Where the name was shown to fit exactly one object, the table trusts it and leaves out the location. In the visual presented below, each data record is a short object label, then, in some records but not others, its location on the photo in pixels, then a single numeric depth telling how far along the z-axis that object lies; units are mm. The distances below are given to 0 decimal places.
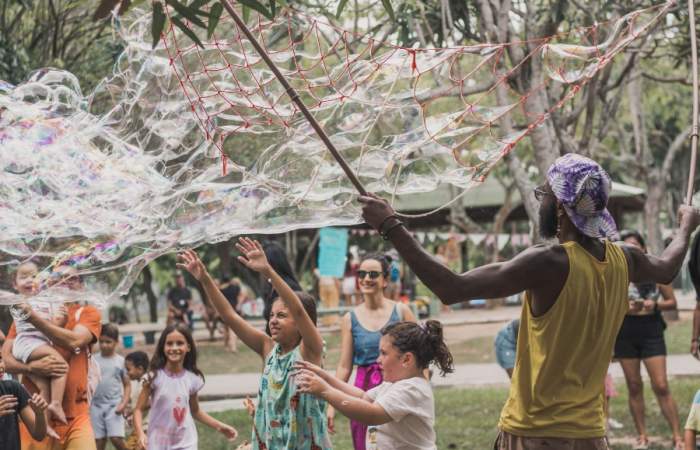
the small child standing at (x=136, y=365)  8820
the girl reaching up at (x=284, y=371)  5398
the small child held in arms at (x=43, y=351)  6535
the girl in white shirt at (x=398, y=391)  4816
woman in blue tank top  7211
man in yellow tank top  3836
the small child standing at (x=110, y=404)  8328
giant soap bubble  5184
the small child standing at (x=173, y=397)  7074
